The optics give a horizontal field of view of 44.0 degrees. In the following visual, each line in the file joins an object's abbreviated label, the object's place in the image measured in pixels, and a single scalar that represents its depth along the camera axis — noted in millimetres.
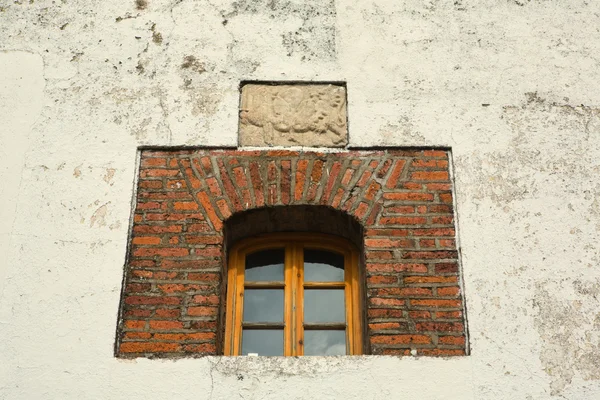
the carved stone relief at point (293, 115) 4781
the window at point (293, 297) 4430
